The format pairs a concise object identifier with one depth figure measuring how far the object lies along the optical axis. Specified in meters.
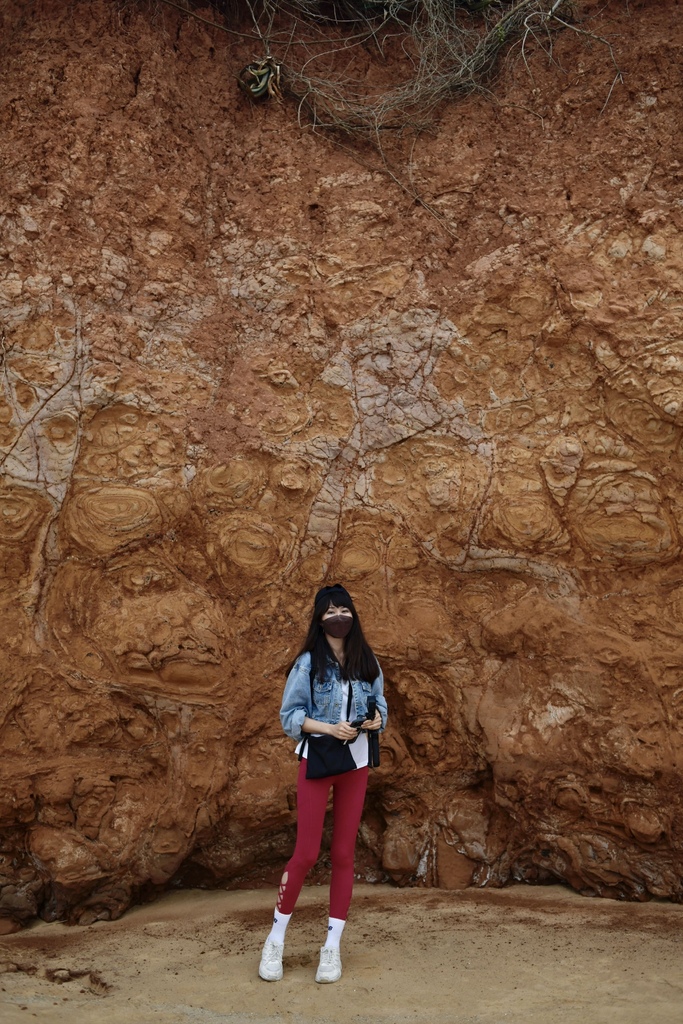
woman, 3.03
